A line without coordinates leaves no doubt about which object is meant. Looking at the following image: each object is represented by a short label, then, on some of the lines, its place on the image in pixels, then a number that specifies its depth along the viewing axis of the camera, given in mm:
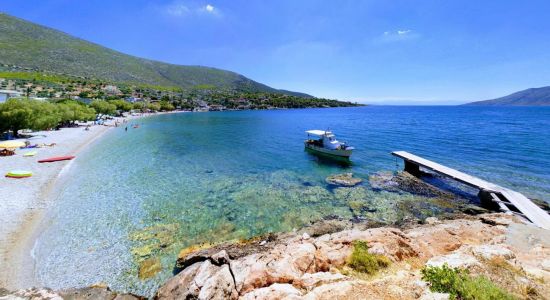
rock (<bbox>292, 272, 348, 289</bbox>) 7695
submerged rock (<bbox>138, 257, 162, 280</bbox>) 11844
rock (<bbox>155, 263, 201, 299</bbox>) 8820
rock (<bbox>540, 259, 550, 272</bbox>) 8564
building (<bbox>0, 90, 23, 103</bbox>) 46500
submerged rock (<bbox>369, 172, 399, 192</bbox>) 23172
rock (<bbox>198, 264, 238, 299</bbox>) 8094
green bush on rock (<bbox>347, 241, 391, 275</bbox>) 8523
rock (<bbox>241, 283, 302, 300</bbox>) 7145
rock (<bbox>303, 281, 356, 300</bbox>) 6840
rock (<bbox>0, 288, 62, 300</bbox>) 8930
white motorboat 33219
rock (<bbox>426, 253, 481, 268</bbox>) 8324
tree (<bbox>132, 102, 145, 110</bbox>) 116444
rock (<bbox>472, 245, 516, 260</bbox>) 9078
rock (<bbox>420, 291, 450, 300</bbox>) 6430
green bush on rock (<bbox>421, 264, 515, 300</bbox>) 6168
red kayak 28105
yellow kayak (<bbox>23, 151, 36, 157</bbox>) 29359
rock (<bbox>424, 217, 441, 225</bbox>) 15840
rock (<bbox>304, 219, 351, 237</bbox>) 14875
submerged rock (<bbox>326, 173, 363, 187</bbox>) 24141
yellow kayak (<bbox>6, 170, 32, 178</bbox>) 21969
